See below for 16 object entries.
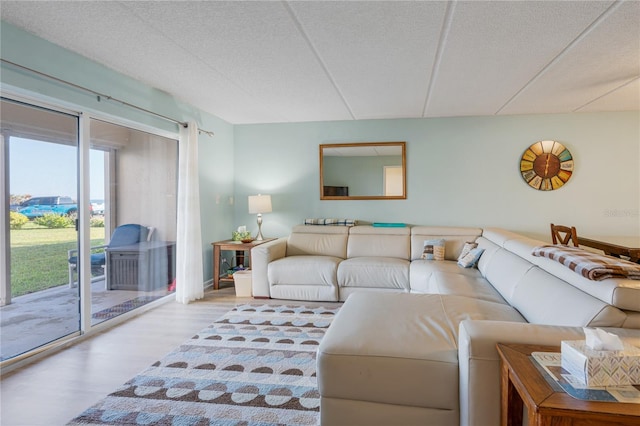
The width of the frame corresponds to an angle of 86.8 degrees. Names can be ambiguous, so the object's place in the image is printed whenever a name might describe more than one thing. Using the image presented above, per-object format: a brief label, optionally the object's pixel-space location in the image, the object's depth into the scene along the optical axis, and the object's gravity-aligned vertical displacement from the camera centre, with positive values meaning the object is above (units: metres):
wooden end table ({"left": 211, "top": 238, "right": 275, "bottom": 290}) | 4.21 -0.46
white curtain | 3.77 -0.12
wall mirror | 4.57 +0.54
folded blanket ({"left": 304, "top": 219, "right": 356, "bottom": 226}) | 4.62 -0.16
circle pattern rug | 1.76 -1.05
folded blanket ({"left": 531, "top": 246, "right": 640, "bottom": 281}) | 1.45 -0.26
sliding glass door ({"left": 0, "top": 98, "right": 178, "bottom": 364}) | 2.33 -0.10
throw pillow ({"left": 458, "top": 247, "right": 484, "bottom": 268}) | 3.45 -0.49
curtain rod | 2.21 +0.96
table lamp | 4.52 +0.09
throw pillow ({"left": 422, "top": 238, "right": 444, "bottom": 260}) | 3.90 -0.46
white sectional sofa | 1.34 -0.61
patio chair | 2.74 -0.30
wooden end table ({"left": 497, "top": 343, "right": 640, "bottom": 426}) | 0.87 -0.52
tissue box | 0.98 -0.46
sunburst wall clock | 4.16 +0.55
